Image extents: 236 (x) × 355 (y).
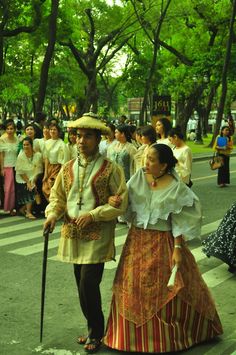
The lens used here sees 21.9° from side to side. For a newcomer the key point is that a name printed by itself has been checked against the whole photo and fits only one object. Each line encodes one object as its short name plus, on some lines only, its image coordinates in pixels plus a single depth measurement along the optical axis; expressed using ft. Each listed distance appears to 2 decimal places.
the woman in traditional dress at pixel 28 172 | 34.65
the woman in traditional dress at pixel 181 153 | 27.94
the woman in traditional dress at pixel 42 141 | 34.50
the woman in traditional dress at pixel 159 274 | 13.91
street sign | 65.77
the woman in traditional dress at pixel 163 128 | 29.17
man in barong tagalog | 13.98
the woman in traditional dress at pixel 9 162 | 35.45
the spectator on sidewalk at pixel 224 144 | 52.08
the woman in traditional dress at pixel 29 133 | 35.42
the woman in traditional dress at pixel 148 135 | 28.14
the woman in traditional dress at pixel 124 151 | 32.45
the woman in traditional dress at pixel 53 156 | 33.47
